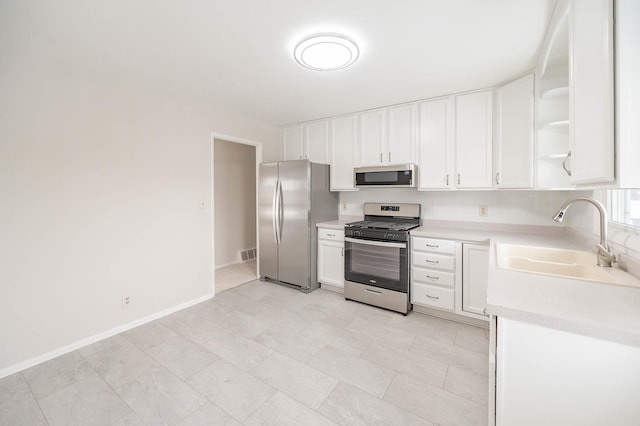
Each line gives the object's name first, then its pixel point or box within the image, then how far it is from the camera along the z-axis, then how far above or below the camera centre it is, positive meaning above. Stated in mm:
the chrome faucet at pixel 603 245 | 1454 -194
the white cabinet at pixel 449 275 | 2643 -675
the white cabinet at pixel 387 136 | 3250 +937
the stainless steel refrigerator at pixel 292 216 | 3645 -81
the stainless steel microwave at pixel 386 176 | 3145 +414
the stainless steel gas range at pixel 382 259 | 2955 -567
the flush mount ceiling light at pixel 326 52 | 1888 +1180
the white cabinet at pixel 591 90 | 944 +467
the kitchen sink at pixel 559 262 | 1342 -332
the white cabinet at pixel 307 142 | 3951 +1053
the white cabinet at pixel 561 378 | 827 -555
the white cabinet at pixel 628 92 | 881 +388
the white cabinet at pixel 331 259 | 3553 -651
